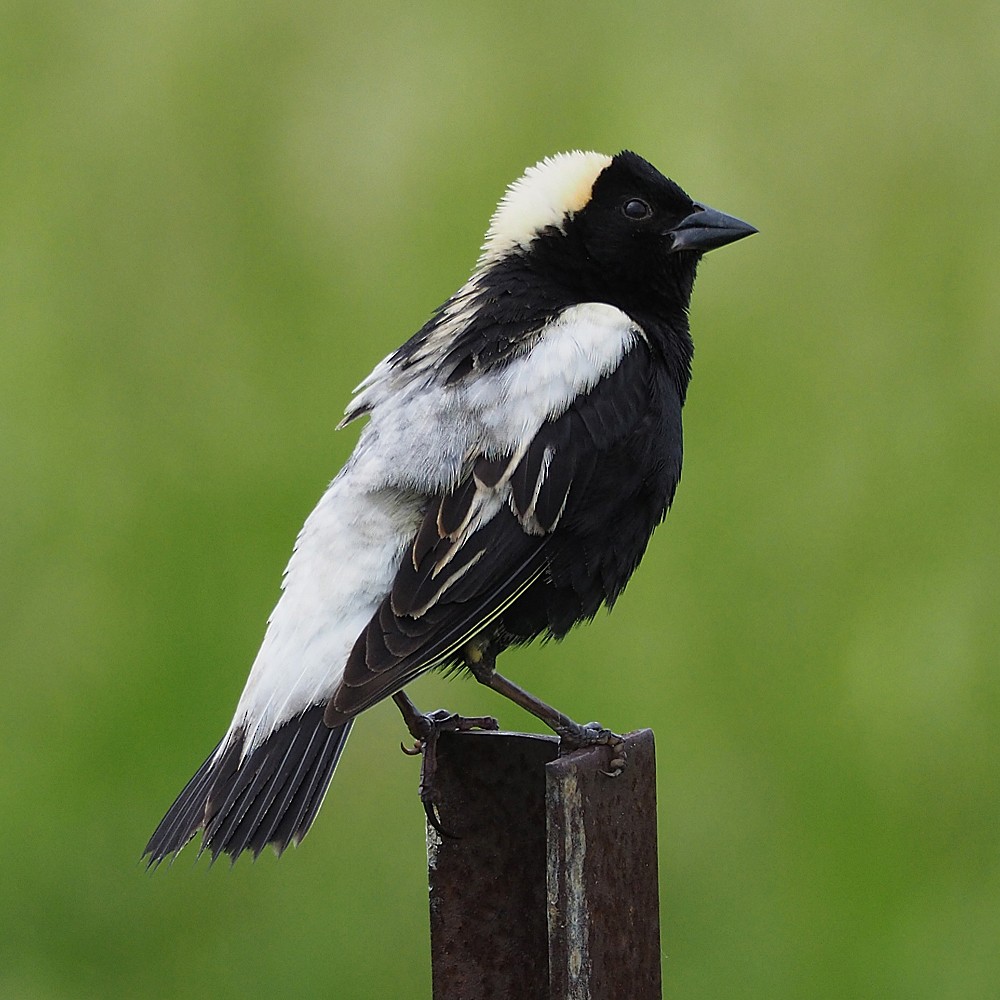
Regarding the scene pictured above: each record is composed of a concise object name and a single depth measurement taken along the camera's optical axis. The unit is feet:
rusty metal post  13.44
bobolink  13.51
